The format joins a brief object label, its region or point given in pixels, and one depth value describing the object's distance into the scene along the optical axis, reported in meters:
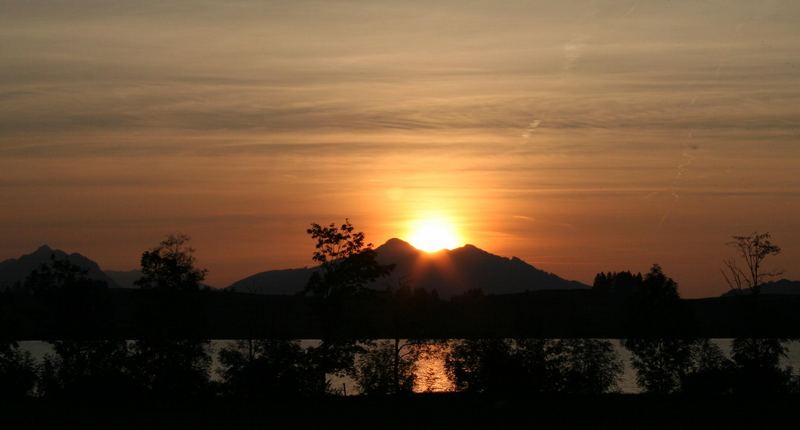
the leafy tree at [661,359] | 110.19
